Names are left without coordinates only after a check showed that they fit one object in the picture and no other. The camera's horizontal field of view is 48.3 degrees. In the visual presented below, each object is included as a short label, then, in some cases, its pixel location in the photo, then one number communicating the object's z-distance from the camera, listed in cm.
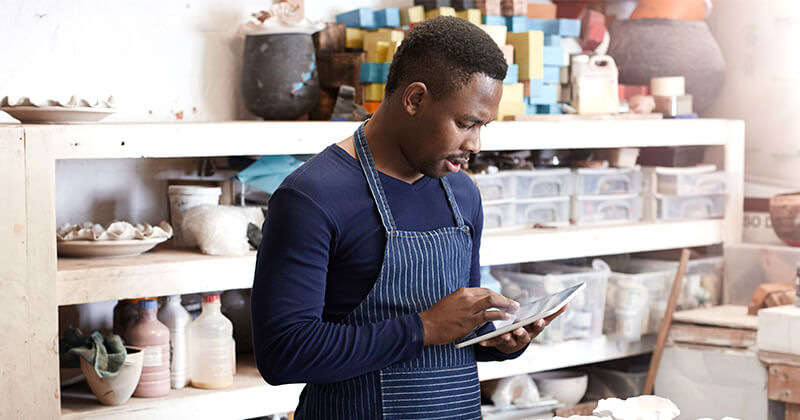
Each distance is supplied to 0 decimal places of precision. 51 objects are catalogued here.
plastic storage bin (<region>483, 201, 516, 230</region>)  326
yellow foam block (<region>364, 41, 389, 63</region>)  303
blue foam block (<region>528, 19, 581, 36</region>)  341
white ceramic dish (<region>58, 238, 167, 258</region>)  252
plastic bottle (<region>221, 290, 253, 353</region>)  296
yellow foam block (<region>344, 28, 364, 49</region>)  315
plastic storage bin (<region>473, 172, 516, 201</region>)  324
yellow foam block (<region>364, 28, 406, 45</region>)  303
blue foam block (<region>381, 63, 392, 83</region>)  299
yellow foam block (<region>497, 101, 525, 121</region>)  321
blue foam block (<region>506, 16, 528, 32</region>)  328
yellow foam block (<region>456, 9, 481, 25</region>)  316
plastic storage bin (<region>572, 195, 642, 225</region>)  349
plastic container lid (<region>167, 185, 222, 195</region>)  283
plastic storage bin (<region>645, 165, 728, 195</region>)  357
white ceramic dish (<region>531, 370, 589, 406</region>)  350
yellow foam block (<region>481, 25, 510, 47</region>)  314
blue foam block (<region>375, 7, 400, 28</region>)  311
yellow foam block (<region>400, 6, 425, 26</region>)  315
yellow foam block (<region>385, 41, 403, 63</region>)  298
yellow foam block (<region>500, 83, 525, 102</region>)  320
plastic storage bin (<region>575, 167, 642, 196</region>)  347
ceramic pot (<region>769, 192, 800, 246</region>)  340
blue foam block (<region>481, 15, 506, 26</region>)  322
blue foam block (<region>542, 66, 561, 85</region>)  335
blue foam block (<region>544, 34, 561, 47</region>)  338
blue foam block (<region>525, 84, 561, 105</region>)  330
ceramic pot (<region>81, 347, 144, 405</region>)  246
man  146
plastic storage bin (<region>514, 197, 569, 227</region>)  339
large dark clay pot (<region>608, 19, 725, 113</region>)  366
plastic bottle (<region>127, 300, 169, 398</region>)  256
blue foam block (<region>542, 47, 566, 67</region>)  334
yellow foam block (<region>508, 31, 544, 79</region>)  321
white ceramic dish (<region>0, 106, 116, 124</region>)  233
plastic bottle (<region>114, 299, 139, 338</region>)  267
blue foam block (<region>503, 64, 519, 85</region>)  320
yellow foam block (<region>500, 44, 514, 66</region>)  319
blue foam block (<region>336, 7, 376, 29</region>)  312
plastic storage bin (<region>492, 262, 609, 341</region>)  330
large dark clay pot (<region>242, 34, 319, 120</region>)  292
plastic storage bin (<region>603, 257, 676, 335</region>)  339
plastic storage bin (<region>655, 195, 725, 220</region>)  359
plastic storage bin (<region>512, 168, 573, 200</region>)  335
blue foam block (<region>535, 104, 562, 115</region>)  336
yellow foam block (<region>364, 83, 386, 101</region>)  303
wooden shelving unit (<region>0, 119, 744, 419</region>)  227
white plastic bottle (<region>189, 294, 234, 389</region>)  267
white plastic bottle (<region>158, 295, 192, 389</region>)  266
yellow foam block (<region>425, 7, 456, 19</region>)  315
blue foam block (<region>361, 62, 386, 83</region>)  301
